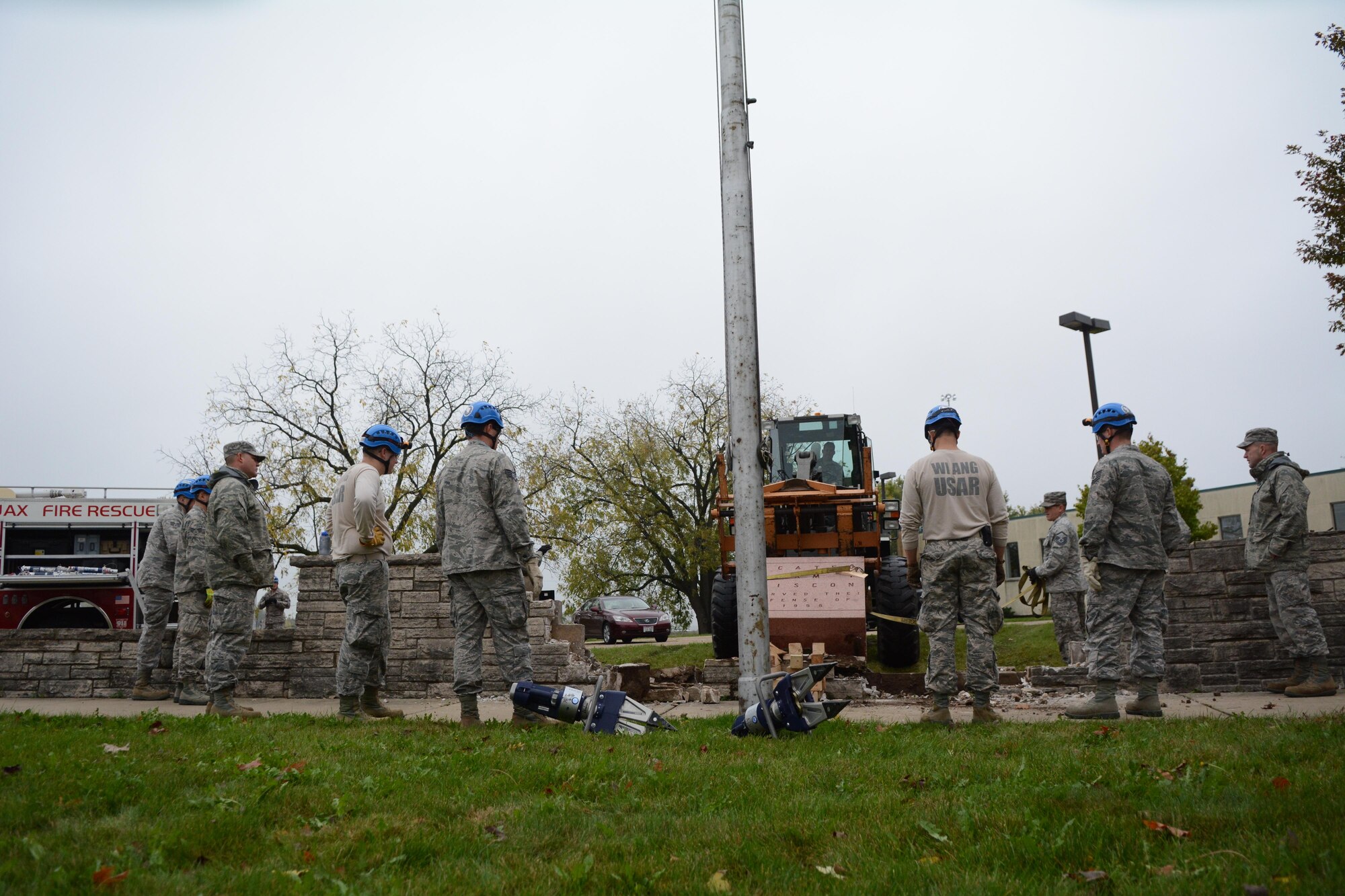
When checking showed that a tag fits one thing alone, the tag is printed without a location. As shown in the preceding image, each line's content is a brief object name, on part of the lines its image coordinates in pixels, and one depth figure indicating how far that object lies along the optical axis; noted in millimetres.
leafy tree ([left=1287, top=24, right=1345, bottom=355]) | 16156
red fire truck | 14953
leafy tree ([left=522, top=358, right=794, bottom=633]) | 34000
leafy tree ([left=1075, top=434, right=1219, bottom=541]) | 27328
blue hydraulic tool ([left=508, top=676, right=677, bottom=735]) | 6133
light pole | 13086
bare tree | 30828
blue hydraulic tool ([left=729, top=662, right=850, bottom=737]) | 5758
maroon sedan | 27406
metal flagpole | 6316
